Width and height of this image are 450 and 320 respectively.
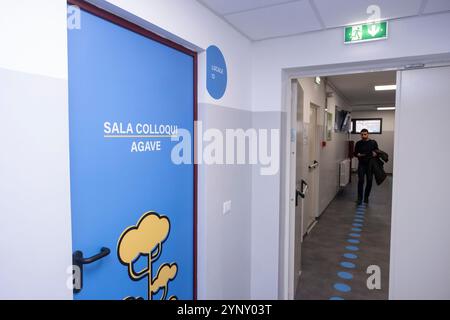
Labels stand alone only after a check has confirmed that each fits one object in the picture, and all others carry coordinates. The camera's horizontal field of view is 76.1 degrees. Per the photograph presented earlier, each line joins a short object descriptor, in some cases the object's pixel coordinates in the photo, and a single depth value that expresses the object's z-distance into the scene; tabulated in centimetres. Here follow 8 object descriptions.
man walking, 660
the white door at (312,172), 480
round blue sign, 196
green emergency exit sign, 209
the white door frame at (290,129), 223
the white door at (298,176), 282
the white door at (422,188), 209
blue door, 122
